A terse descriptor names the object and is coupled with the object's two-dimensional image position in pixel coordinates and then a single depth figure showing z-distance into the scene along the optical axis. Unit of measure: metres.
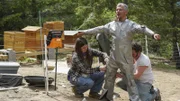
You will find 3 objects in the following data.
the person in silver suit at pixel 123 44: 4.75
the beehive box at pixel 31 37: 10.94
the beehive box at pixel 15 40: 10.28
